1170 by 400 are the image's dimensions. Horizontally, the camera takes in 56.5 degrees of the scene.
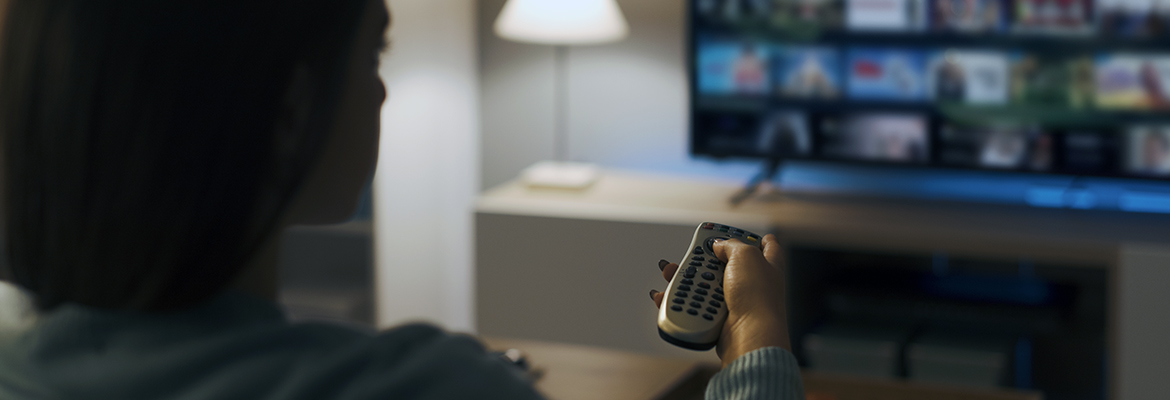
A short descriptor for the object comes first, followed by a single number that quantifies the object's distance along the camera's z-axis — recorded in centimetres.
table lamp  248
